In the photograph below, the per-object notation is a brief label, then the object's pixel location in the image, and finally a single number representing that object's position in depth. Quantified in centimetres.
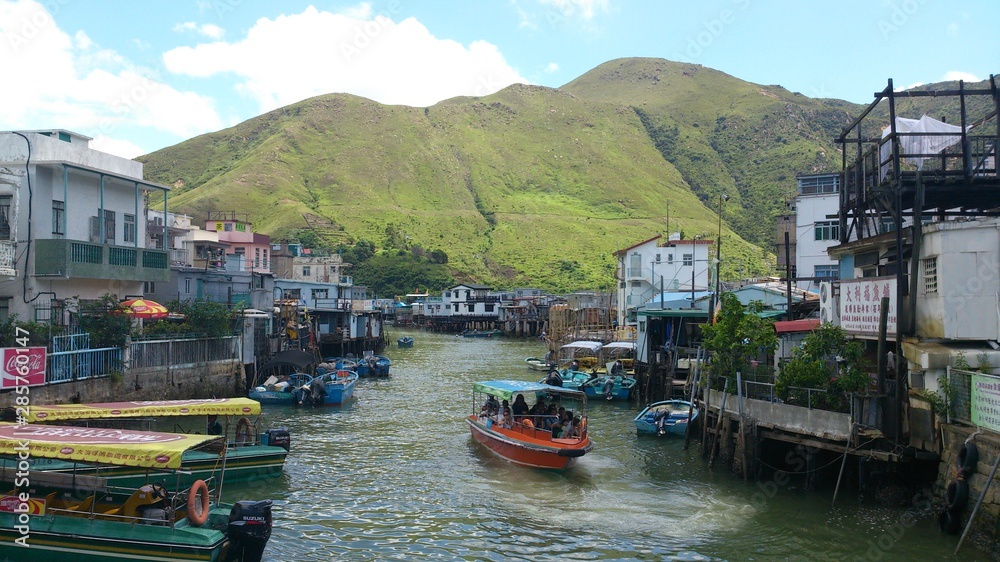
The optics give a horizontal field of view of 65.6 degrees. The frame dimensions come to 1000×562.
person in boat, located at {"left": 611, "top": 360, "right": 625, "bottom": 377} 4666
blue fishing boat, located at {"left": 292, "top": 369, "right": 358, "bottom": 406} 3897
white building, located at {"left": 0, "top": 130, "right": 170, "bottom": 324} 2997
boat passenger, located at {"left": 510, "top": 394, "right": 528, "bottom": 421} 2780
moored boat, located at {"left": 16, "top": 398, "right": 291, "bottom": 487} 1938
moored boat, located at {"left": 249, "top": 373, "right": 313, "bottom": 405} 3931
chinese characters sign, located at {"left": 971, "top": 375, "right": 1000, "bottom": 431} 1647
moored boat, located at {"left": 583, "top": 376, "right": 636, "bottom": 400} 4238
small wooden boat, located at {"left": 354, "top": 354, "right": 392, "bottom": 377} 5416
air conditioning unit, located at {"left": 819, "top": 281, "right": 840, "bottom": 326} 2547
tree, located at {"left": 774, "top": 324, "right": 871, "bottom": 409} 2106
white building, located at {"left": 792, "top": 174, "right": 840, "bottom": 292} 4703
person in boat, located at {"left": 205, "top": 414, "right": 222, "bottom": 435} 2325
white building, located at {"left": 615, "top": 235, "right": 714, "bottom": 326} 6769
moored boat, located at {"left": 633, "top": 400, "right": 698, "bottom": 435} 3131
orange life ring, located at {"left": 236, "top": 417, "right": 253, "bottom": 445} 2433
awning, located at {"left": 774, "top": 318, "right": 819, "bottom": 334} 3033
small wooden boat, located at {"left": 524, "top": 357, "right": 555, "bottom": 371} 5832
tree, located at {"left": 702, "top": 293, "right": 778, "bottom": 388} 2567
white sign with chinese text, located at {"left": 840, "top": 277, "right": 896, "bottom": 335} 2175
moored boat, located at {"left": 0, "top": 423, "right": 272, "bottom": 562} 1468
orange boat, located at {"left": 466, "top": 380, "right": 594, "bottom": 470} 2469
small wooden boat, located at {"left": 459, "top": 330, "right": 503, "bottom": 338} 10568
